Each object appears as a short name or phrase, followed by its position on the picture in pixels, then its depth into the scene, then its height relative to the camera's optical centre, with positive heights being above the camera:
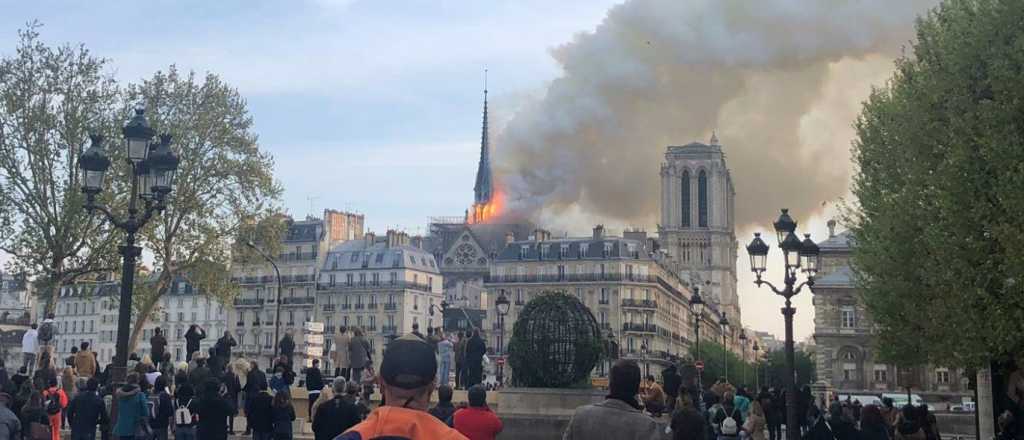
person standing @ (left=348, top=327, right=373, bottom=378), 24.70 +0.51
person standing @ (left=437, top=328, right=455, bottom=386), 26.42 +0.43
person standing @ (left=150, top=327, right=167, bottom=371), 24.84 +0.57
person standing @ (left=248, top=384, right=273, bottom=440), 16.88 -0.63
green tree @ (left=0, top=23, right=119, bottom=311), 37.00 +7.24
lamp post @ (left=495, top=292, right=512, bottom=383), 34.11 +2.32
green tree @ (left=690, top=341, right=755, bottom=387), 98.56 +1.59
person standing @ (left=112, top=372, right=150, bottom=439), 14.76 -0.53
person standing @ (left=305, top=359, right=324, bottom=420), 21.66 -0.16
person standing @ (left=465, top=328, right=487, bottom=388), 24.08 +0.52
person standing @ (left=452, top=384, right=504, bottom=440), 10.22 -0.40
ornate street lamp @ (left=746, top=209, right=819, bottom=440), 21.27 +2.51
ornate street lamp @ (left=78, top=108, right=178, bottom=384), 15.43 +2.87
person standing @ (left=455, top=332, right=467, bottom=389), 26.87 +0.54
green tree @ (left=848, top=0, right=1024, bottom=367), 21.59 +4.14
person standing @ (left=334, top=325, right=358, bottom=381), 26.22 +0.61
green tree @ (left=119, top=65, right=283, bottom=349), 39.62 +6.90
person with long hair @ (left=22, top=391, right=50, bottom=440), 13.67 -0.56
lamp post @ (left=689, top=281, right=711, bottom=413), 35.31 +2.51
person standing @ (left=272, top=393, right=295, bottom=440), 17.44 -0.66
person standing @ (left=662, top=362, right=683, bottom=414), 20.00 -0.01
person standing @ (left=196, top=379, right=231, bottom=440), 14.91 -0.58
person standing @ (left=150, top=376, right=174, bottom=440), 16.50 -0.58
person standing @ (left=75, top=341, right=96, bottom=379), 21.84 +0.15
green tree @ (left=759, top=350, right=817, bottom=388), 112.22 +1.52
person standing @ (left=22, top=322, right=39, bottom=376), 26.22 +0.53
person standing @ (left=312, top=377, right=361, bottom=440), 13.34 -0.51
